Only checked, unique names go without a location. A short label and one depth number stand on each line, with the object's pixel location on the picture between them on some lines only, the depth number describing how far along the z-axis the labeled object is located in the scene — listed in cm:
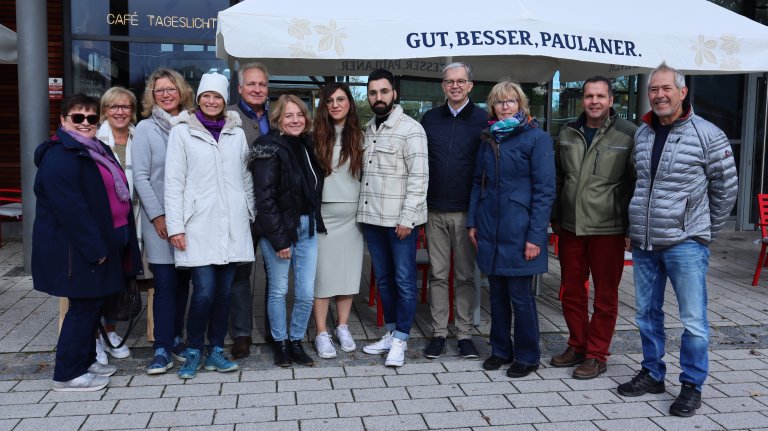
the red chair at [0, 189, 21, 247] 792
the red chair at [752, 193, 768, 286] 670
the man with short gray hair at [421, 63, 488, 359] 438
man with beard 428
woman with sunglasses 360
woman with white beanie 389
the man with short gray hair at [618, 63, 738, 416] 354
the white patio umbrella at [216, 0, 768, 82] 402
